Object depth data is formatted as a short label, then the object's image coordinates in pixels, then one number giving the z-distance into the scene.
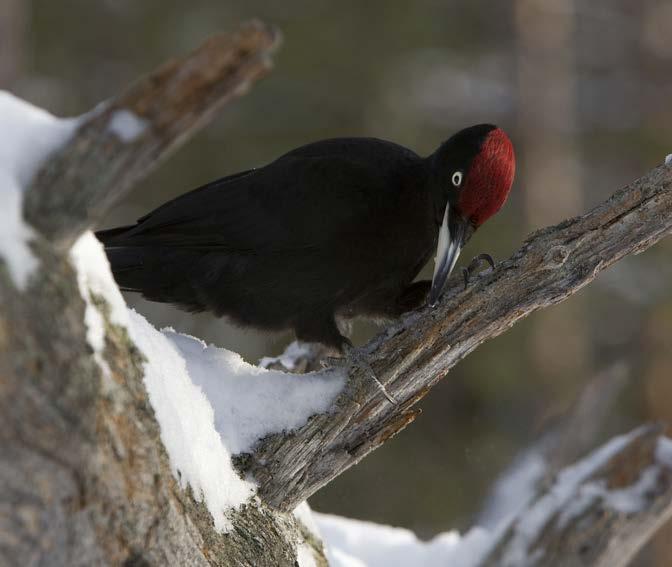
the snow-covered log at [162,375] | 6.56
